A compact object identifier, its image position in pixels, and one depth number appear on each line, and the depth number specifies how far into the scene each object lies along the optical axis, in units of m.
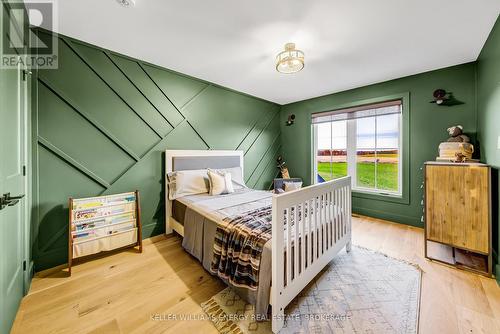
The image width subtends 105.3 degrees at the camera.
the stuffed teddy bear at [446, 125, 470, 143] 2.41
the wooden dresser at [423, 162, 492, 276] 1.87
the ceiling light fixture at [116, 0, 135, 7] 1.55
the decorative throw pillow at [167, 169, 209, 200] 2.66
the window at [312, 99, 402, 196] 3.28
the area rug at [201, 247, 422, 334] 1.32
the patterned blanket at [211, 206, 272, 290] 1.39
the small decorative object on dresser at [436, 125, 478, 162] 2.27
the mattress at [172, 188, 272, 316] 1.32
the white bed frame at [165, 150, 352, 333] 1.25
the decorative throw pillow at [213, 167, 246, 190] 3.26
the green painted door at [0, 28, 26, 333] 1.18
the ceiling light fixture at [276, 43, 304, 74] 2.09
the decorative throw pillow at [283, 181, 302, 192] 3.34
